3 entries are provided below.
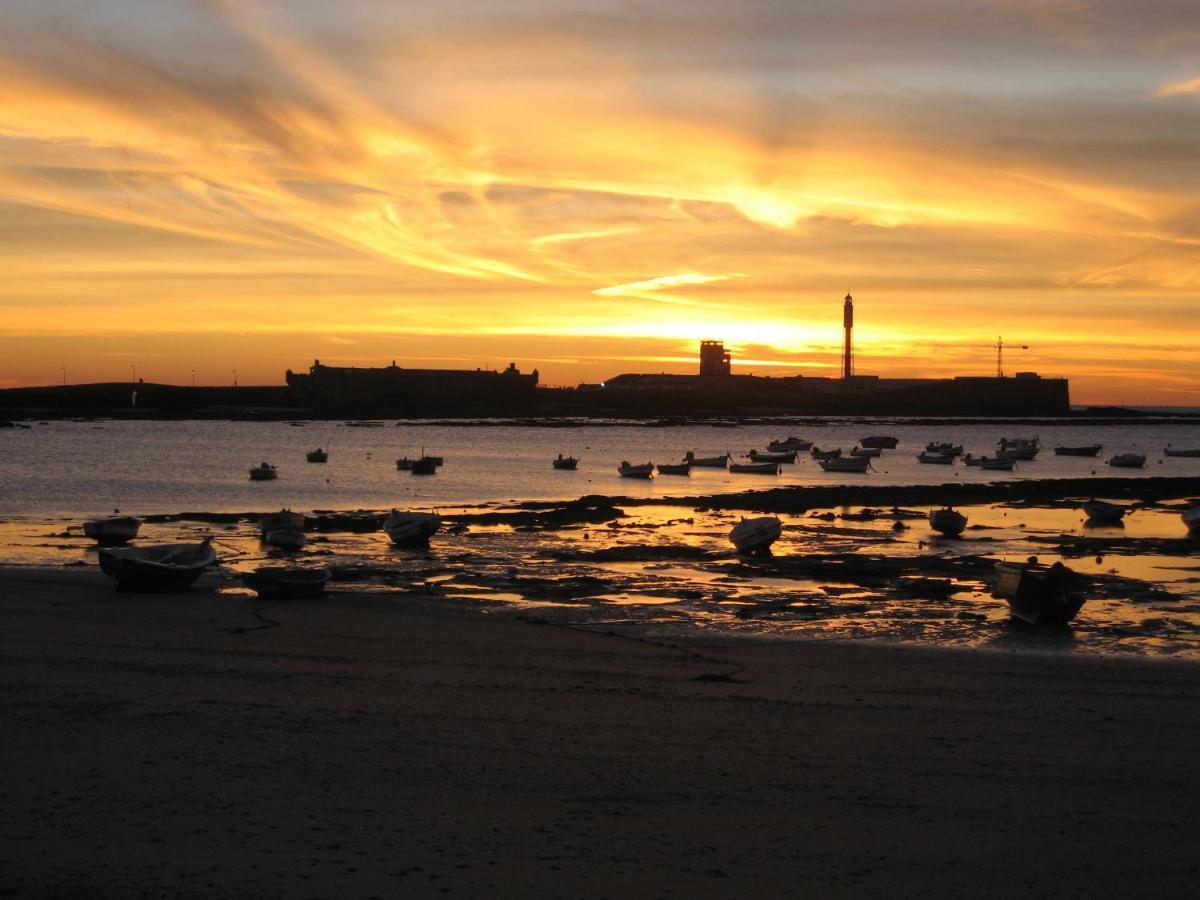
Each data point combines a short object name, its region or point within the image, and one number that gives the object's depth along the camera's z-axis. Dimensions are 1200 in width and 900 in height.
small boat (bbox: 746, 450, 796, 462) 87.72
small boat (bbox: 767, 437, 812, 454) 103.62
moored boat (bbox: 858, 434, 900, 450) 120.06
